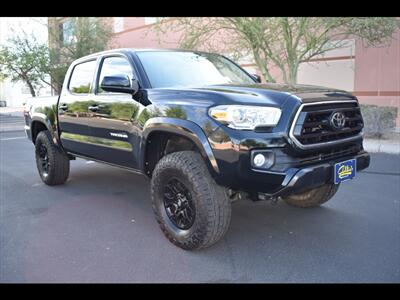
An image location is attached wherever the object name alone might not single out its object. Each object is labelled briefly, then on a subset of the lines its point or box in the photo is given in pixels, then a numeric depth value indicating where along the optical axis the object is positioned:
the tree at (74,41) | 19.45
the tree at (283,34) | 10.09
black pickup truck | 3.14
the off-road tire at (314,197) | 4.50
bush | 9.90
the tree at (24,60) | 19.39
